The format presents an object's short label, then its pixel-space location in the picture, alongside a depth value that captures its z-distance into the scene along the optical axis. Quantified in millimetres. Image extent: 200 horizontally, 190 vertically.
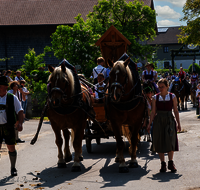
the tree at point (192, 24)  33094
